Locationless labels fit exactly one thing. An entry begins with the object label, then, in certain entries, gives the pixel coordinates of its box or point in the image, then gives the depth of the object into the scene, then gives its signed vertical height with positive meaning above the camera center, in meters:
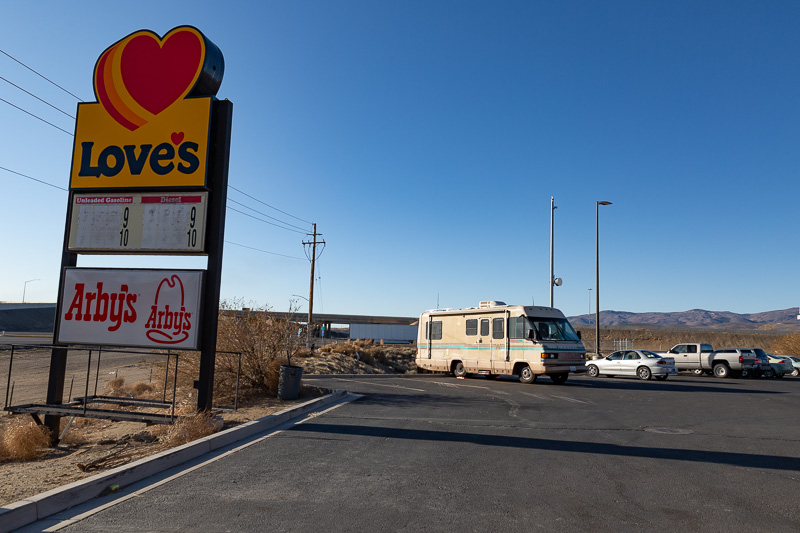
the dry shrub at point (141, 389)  14.33 -1.82
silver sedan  23.75 -1.29
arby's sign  9.90 +0.20
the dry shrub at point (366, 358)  31.35 -1.76
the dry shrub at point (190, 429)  7.88 -1.59
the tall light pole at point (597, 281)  33.05 +3.21
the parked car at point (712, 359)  26.72 -1.01
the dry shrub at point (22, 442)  8.31 -1.94
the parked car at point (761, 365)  27.02 -1.18
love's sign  10.35 +3.89
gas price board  10.08 +1.77
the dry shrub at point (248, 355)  13.86 -0.81
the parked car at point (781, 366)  28.84 -1.28
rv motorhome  18.97 -0.39
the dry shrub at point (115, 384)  15.08 -1.88
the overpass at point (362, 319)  106.56 +1.54
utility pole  41.25 +4.15
